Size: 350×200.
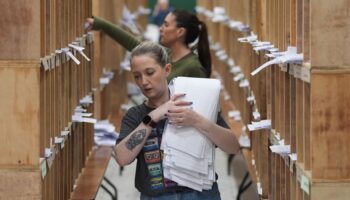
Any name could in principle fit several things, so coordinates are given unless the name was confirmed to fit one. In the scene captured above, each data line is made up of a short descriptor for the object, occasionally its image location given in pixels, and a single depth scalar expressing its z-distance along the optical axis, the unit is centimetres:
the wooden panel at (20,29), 787
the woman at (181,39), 1210
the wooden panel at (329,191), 698
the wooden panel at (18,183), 793
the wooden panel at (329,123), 692
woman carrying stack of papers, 761
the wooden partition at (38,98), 788
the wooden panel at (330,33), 689
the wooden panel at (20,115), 788
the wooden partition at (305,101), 692
